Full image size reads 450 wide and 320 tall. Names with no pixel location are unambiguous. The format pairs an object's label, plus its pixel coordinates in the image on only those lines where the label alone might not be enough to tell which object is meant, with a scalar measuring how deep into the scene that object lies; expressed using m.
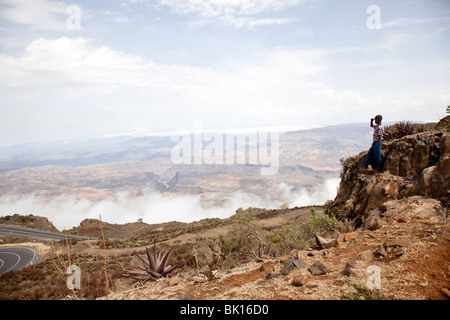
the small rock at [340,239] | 5.14
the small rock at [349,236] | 5.19
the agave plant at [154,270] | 5.23
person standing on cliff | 7.94
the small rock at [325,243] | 5.20
